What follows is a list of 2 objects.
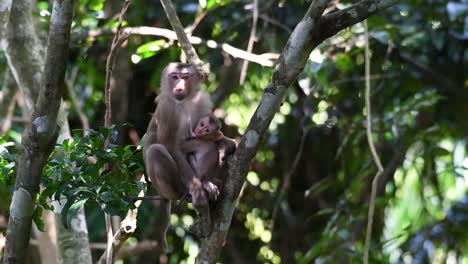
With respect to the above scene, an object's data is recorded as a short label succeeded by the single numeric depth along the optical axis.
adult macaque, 9.59
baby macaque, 10.00
